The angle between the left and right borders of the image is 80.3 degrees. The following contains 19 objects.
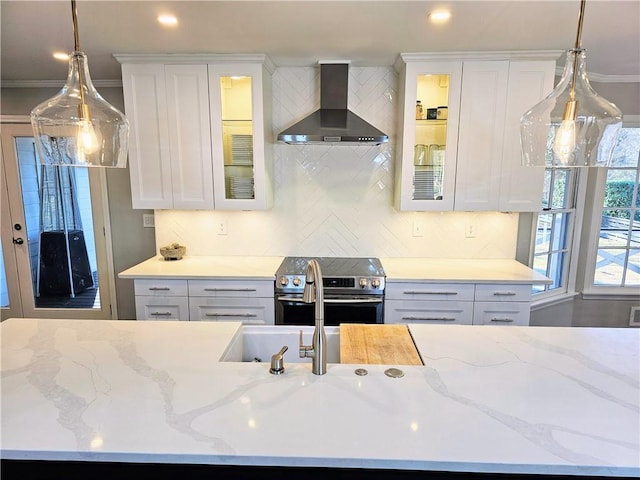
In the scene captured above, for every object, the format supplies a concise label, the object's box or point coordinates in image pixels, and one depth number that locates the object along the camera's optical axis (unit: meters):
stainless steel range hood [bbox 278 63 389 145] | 2.69
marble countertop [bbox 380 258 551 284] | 2.72
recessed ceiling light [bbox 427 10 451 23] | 2.03
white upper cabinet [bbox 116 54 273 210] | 2.82
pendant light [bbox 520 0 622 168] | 1.29
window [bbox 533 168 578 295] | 3.33
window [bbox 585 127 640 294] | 3.36
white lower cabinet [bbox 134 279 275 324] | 2.80
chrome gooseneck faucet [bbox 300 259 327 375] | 1.28
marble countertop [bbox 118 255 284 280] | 2.78
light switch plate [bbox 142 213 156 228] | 3.55
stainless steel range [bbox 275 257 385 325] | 2.73
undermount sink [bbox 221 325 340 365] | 1.75
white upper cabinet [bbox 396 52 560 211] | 2.76
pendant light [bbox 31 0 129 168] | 1.28
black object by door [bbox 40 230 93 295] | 3.77
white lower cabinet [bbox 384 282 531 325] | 2.74
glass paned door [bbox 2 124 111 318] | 3.63
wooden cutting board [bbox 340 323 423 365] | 1.46
